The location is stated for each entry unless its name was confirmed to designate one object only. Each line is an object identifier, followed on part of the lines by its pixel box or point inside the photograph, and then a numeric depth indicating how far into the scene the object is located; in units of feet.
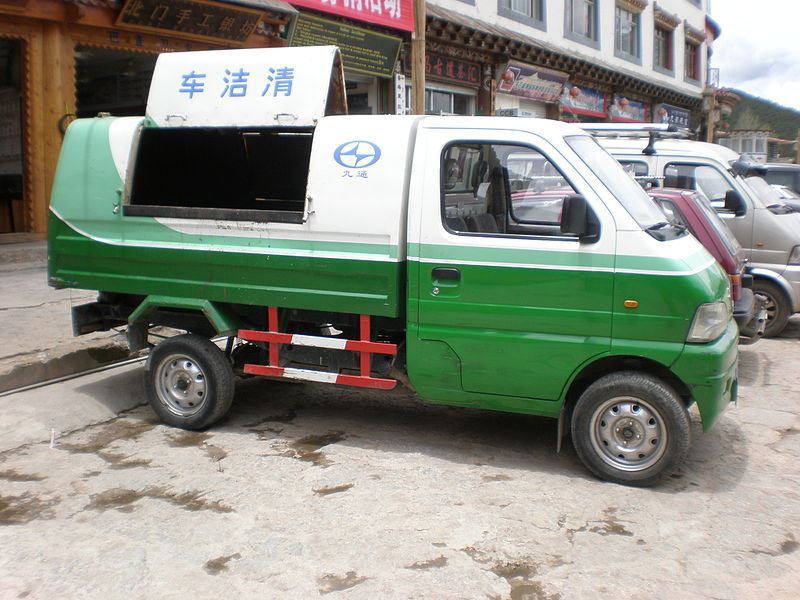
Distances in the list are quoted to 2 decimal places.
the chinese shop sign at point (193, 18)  35.78
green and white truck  14.89
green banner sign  43.93
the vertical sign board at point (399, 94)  47.42
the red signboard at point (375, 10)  44.29
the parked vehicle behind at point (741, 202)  27.66
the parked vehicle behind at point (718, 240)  21.62
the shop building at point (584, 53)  57.88
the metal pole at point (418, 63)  31.53
